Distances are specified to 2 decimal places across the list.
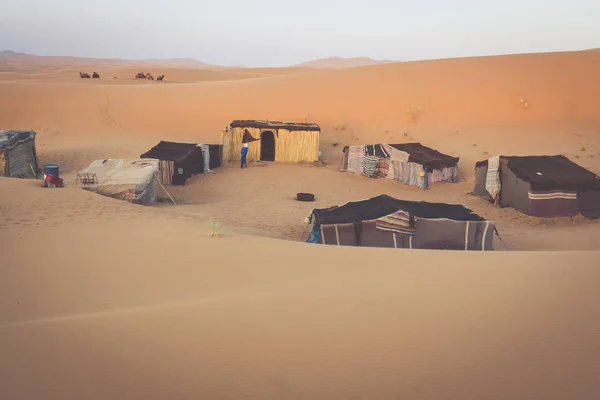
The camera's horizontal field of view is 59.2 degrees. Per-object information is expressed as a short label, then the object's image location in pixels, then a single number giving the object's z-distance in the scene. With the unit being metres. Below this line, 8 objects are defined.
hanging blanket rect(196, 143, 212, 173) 21.27
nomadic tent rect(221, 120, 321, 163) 23.44
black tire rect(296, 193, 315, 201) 17.61
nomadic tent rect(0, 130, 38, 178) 18.77
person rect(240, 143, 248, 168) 22.41
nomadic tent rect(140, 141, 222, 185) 19.14
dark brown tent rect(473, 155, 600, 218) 15.29
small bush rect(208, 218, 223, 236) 9.59
